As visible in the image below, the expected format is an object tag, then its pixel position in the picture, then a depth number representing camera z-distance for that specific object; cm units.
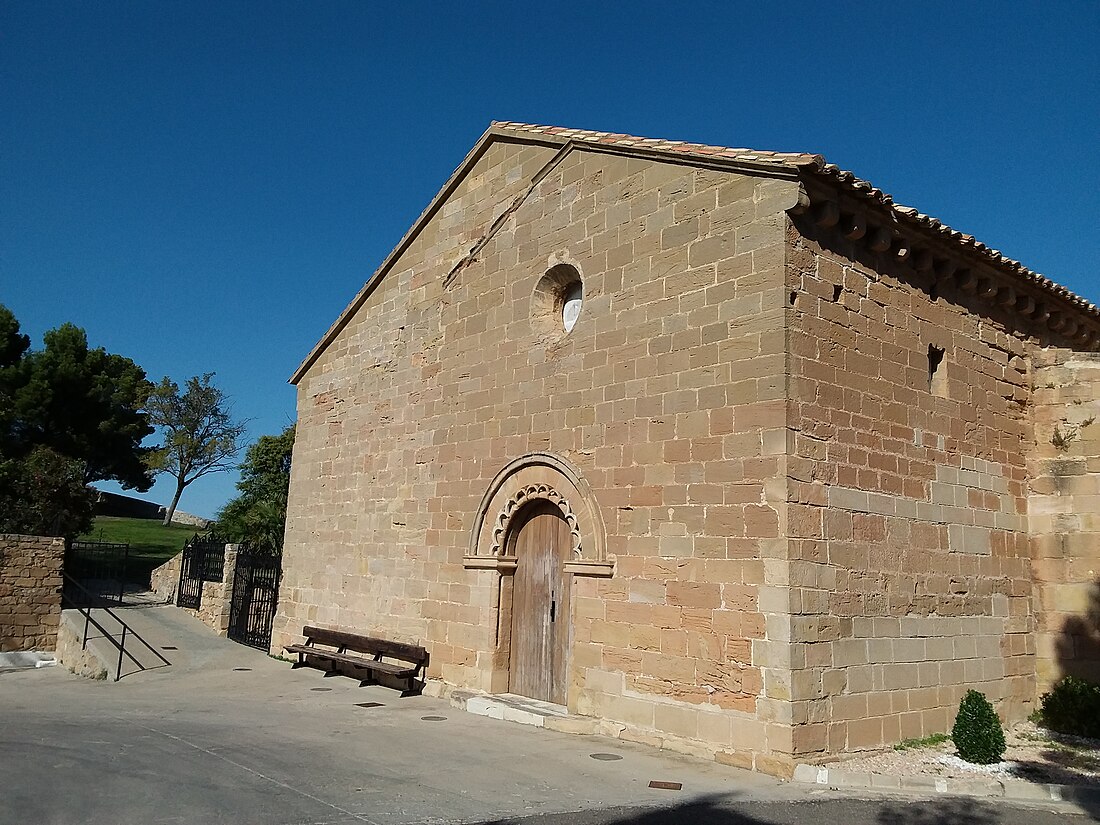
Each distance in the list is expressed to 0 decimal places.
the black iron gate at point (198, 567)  1769
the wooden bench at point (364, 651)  1141
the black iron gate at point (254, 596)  1648
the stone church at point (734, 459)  767
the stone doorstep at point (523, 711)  873
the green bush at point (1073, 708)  920
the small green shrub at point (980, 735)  748
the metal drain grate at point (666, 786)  655
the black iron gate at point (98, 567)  2095
